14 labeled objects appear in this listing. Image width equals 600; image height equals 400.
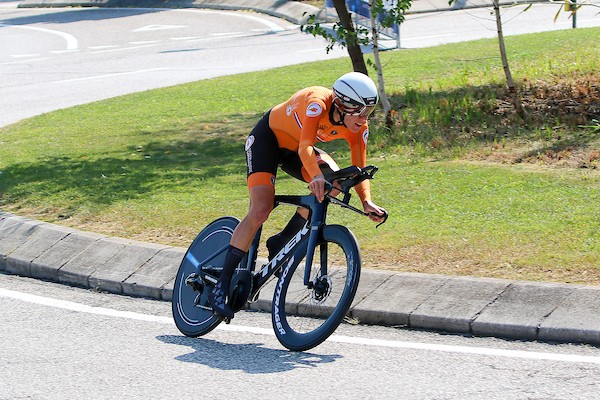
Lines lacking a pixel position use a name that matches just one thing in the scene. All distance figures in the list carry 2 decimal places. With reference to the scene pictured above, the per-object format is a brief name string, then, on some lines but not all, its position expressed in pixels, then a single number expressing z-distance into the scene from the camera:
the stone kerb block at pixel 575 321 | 13.09
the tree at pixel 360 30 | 26.58
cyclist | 13.01
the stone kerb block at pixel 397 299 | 14.43
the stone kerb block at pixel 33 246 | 18.30
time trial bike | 13.02
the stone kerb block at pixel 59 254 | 17.94
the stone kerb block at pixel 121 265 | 17.09
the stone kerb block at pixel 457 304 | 13.93
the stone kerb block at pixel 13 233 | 18.75
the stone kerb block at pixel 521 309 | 13.48
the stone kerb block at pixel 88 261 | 17.55
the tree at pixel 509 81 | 25.76
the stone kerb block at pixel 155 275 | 16.66
